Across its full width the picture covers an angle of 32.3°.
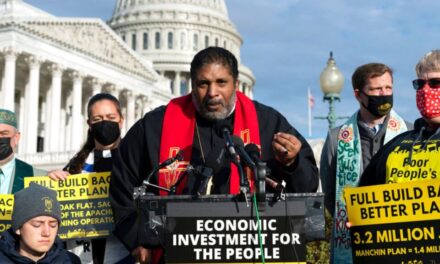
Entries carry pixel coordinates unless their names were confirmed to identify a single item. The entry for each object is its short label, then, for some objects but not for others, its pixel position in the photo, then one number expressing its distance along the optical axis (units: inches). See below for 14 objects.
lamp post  558.3
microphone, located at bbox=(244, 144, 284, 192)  146.7
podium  146.6
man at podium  172.9
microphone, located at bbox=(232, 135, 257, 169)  143.2
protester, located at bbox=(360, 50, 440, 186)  174.4
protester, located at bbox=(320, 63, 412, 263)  230.5
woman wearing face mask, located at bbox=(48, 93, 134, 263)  237.3
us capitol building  1975.9
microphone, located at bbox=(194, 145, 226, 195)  150.9
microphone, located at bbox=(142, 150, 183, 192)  161.2
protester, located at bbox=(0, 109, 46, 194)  247.9
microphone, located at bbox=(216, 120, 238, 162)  146.3
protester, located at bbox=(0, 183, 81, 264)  189.0
